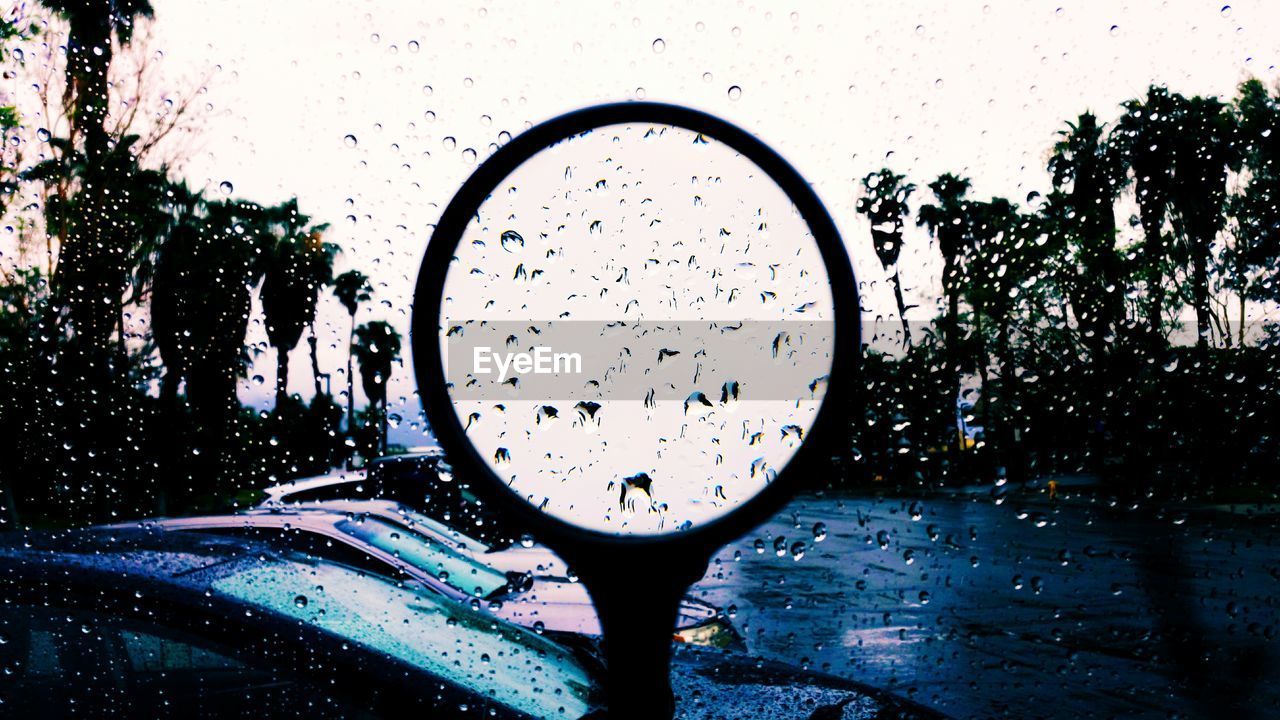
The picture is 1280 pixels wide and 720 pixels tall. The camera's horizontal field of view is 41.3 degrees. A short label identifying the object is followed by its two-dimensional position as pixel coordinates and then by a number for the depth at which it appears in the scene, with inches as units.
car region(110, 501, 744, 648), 144.0
